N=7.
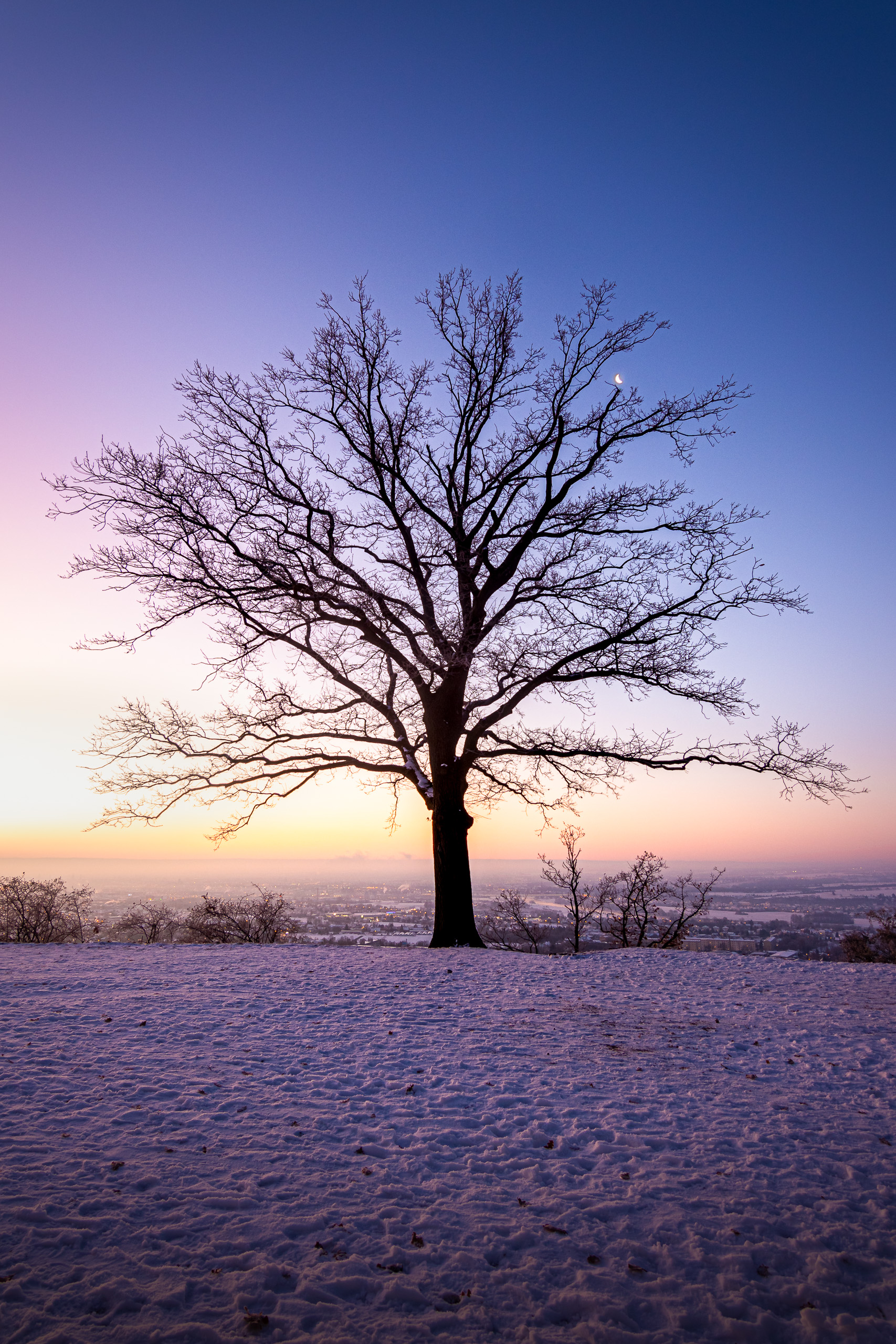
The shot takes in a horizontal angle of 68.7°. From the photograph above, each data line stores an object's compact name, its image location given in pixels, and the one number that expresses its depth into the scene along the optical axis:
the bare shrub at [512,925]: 15.25
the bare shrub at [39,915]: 13.86
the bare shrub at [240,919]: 14.52
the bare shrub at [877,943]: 13.70
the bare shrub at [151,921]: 14.20
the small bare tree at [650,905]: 14.88
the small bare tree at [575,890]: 14.95
